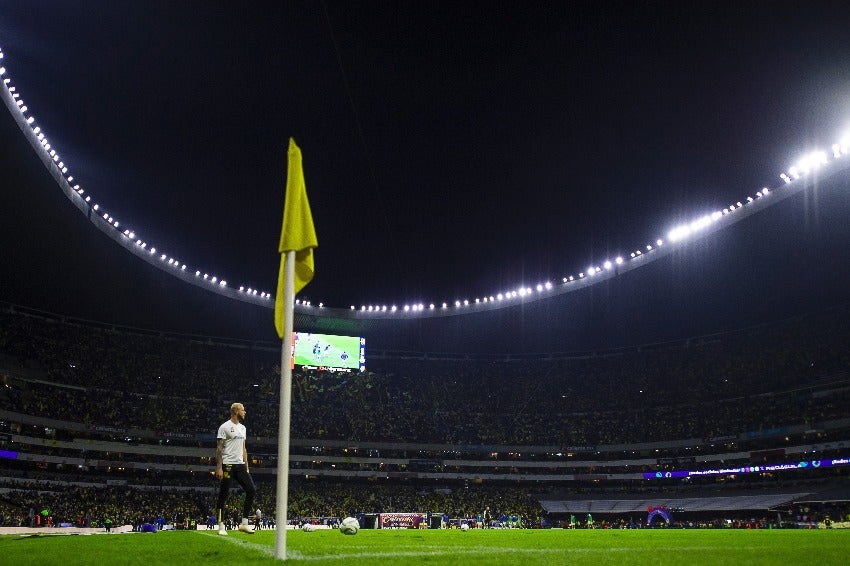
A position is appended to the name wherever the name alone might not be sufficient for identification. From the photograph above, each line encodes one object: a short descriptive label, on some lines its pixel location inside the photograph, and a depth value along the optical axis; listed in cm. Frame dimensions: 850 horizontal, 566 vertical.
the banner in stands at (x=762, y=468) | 4638
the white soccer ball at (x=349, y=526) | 1440
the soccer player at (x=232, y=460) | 952
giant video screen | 5531
